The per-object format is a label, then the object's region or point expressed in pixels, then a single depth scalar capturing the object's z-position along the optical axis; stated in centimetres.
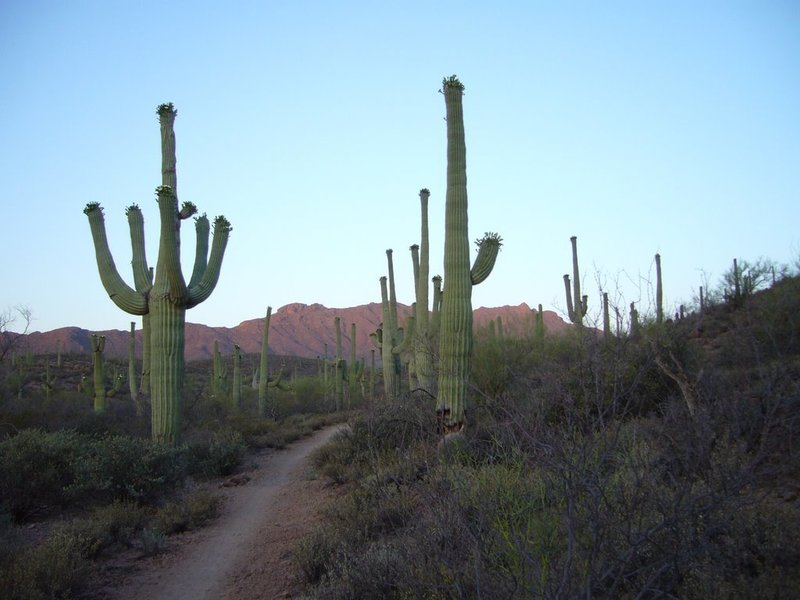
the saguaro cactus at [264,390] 2386
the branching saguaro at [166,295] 1180
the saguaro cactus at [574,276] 2320
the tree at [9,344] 1775
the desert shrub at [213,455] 1250
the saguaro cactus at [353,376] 2902
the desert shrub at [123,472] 929
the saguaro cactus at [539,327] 1970
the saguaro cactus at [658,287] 2629
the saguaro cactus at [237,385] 2427
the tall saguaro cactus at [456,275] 1013
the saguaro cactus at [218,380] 2649
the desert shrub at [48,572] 546
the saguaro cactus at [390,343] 2192
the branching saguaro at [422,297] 1596
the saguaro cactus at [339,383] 2634
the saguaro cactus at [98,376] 1827
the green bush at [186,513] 855
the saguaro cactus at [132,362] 2335
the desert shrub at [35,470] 898
